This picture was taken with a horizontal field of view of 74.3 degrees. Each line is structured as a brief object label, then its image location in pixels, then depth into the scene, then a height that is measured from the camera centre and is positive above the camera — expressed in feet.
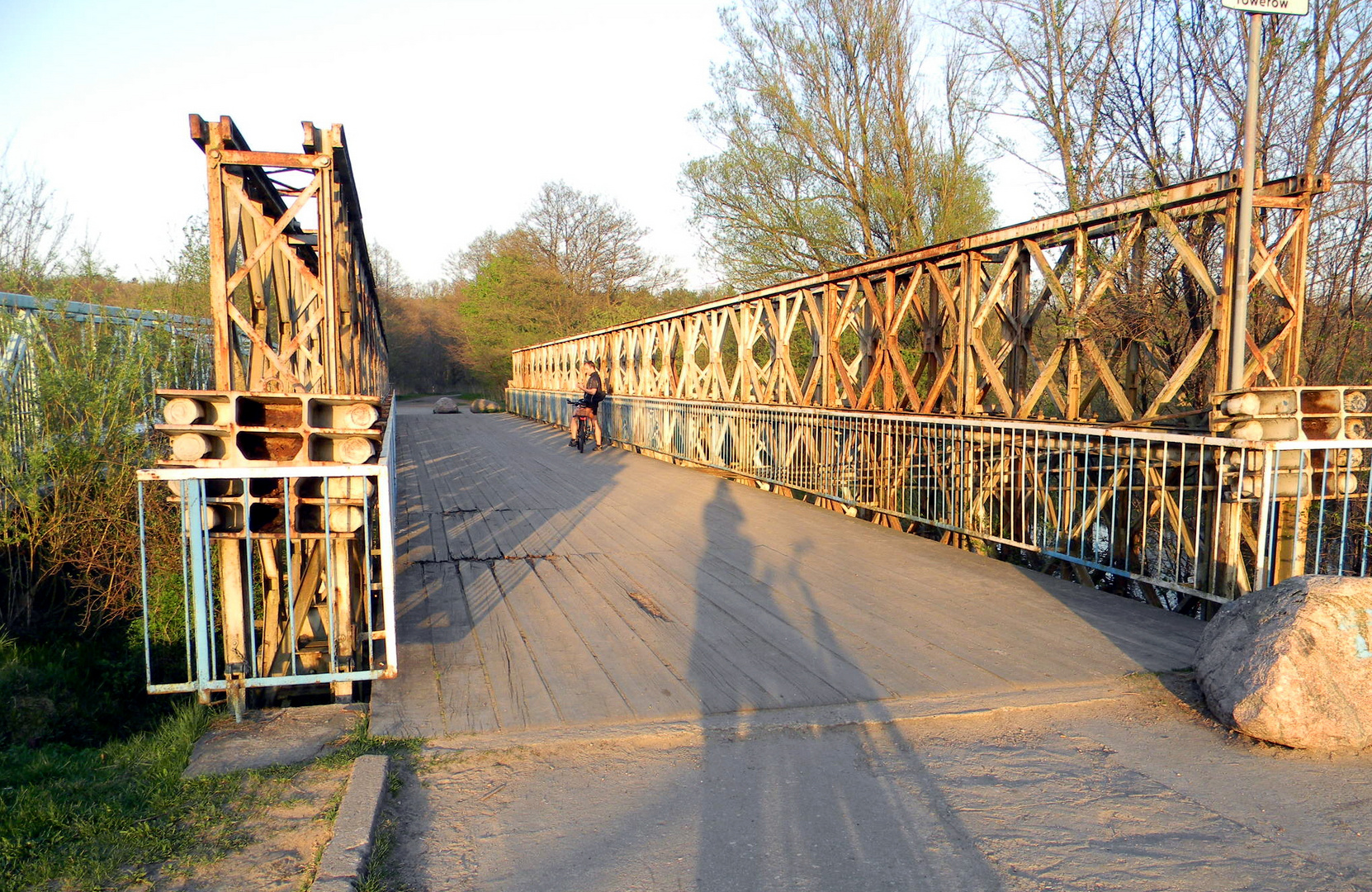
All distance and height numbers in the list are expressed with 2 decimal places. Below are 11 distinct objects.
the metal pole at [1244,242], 17.04 +2.73
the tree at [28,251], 34.10 +5.78
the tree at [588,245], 151.84 +22.46
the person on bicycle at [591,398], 56.29 -1.23
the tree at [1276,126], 31.63 +9.72
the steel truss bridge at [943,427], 14.28 -1.03
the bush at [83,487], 20.66 -2.59
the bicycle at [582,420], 57.78 -2.72
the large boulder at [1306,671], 11.91 -3.89
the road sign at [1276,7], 16.19 +6.77
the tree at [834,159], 61.00 +15.36
